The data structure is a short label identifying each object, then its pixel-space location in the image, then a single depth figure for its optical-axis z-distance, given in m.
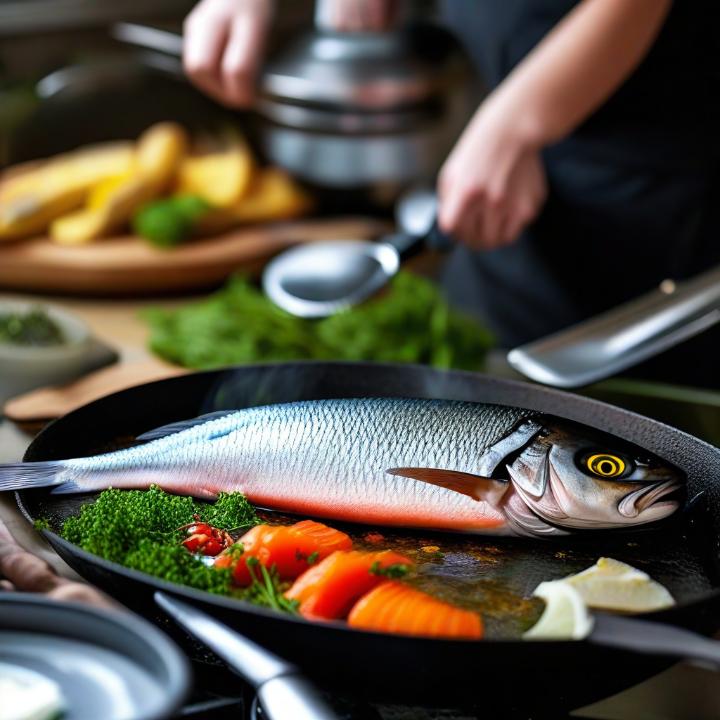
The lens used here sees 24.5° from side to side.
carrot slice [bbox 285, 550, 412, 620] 0.71
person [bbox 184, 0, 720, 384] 1.15
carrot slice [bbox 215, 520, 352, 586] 0.74
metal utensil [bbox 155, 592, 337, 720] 0.64
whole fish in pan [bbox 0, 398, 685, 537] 0.77
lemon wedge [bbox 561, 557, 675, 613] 0.71
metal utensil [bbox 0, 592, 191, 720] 0.61
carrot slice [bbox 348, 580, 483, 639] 0.69
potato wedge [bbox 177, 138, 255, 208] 1.54
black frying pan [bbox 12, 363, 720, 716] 0.68
